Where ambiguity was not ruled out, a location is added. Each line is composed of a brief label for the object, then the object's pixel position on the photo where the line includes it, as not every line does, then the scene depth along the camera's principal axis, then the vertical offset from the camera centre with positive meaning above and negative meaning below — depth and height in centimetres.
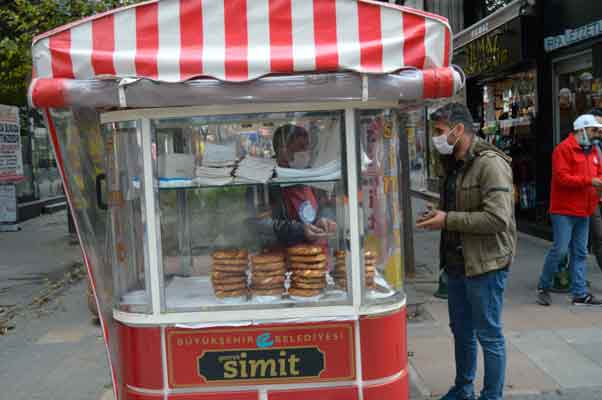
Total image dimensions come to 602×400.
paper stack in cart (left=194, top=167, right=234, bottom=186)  371 -12
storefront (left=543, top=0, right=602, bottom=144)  855 +111
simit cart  321 -16
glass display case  355 -30
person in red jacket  625 -56
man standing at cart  376 -46
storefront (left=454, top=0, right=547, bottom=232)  1027 +93
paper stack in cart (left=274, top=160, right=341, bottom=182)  358 -13
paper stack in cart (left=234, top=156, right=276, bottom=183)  370 -10
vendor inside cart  369 -29
